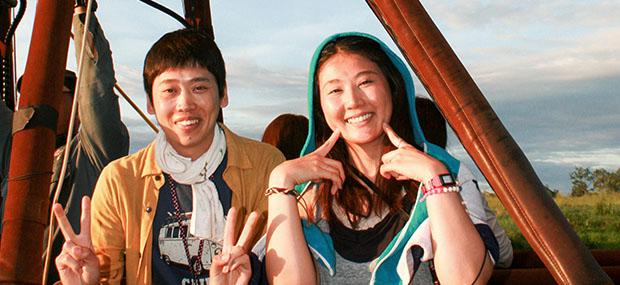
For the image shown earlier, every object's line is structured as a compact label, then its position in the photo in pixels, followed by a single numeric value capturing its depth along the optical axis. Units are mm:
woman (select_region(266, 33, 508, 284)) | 1590
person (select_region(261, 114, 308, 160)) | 3055
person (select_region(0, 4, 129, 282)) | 2621
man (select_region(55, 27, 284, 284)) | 1954
